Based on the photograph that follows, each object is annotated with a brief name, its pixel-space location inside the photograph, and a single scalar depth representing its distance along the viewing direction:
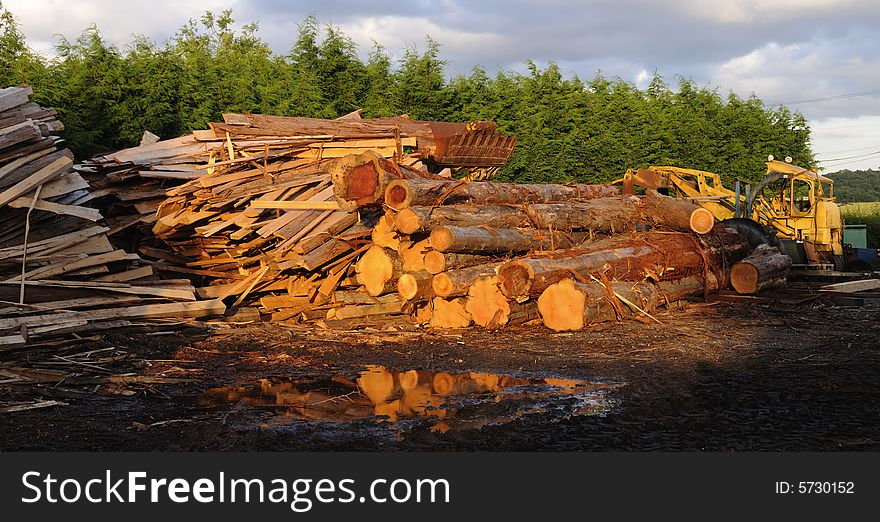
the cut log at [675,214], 13.56
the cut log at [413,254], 11.54
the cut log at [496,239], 11.05
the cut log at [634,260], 10.89
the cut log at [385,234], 11.57
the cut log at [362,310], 11.98
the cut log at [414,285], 11.29
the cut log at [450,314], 11.51
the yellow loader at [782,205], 19.45
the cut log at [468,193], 11.28
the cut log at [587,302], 10.87
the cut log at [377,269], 11.64
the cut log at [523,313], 11.37
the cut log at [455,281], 11.27
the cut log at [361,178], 11.39
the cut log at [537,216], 11.09
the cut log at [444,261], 11.34
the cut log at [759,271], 14.87
